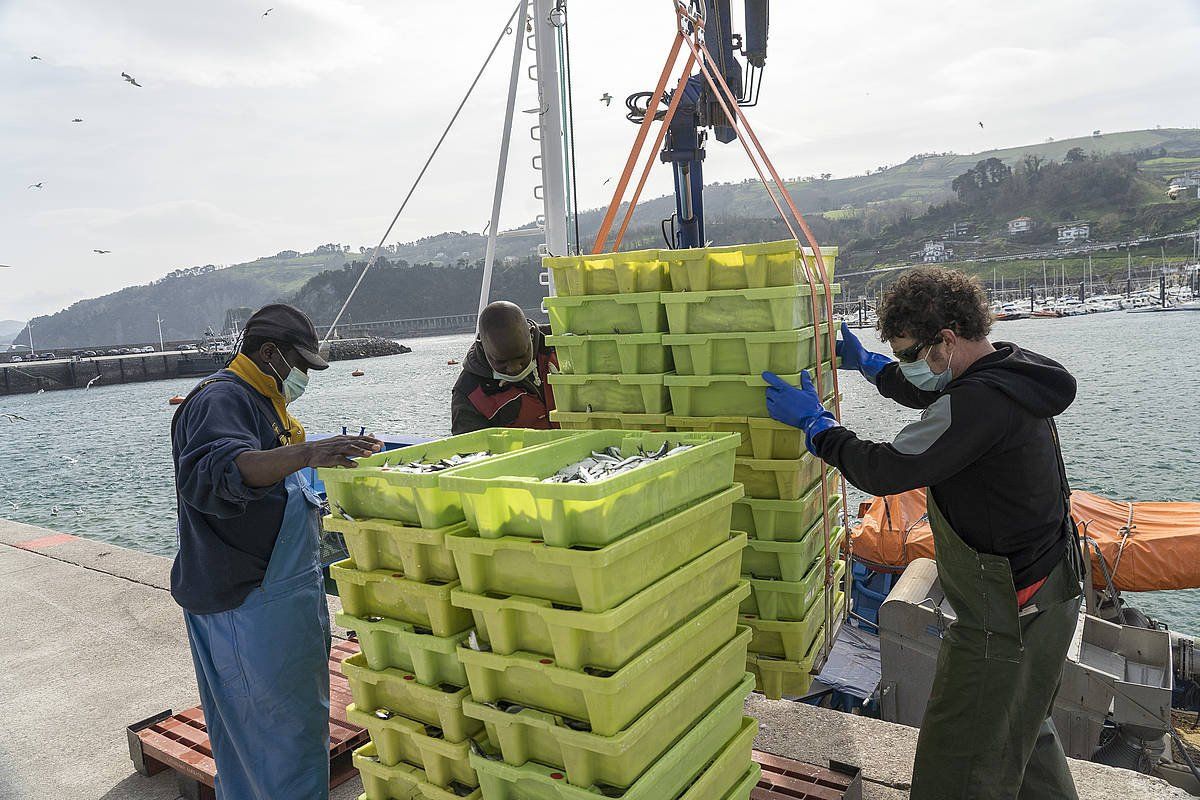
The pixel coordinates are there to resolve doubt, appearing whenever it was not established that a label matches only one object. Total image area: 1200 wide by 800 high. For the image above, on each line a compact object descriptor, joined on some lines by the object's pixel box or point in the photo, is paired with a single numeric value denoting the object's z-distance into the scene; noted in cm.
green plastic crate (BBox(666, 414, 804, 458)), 310
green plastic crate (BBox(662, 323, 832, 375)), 306
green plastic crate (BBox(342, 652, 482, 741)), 225
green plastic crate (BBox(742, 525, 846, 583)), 312
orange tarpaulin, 814
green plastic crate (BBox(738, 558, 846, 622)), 315
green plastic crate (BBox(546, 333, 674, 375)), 333
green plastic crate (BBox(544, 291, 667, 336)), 327
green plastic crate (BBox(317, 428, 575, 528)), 217
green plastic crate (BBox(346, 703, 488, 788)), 229
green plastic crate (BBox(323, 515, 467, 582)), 221
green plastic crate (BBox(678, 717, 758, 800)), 235
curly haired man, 254
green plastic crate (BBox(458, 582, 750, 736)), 191
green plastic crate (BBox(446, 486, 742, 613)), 187
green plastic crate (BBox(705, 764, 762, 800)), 259
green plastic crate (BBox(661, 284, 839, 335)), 300
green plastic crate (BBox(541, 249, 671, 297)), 331
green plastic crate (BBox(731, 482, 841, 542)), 314
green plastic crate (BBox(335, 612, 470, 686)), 225
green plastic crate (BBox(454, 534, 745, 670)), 192
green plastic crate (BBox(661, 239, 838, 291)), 302
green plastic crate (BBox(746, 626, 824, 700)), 320
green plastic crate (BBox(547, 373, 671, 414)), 332
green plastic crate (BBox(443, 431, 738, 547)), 188
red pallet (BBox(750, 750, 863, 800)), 300
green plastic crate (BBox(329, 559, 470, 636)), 222
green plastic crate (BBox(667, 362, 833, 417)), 313
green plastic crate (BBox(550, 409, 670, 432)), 334
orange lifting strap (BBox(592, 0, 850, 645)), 346
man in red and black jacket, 474
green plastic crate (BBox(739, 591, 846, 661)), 318
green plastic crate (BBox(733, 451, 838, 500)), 310
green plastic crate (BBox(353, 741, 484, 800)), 234
